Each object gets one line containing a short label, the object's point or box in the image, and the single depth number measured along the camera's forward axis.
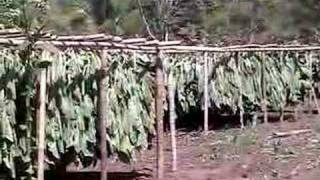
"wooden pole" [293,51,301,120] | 12.39
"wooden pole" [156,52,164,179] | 7.46
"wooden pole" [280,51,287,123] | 11.98
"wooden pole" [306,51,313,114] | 12.30
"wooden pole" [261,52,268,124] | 11.54
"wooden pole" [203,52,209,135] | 10.85
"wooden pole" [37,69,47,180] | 5.86
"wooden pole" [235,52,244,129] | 11.34
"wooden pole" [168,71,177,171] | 8.30
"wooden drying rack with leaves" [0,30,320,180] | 5.89
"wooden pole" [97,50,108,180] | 6.57
